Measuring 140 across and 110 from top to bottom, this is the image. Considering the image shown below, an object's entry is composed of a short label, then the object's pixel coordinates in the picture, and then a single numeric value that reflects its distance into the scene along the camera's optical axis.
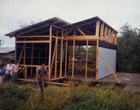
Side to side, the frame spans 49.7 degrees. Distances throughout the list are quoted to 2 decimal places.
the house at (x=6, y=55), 13.85
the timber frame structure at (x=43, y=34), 10.54
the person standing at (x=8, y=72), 9.73
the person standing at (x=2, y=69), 9.76
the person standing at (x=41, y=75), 6.64
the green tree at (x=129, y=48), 17.27
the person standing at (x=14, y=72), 9.82
